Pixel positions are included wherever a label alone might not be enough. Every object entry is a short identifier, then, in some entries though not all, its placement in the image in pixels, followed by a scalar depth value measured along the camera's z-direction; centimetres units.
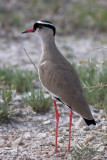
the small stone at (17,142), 791
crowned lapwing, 737
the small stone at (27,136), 824
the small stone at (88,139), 796
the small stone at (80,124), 895
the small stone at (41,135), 840
